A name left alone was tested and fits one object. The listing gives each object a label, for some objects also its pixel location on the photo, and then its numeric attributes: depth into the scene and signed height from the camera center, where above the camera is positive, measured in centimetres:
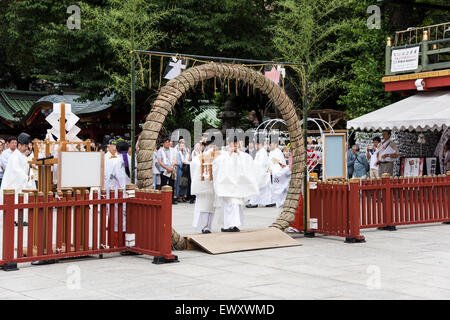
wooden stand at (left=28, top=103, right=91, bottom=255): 920 +25
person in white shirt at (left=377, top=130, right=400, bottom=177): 1633 +63
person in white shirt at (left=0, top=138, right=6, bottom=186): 1754 +99
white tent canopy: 1592 +172
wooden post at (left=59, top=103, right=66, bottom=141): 952 +86
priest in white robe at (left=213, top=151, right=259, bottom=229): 1038 -10
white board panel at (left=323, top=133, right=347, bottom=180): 1171 +43
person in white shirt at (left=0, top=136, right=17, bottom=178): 1552 +57
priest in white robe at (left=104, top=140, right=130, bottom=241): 1152 +14
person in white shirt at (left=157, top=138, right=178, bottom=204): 1800 +47
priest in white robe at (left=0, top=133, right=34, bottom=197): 1289 +18
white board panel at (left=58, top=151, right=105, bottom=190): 875 +15
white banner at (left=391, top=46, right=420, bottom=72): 1852 +363
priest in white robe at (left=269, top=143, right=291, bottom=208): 1669 +12
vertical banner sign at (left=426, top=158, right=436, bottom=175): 1842 +37
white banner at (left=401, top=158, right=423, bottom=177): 1850 +32
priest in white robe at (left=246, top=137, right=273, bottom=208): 1737 -38
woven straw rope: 927 +104
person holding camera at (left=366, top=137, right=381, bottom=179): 1705 +44
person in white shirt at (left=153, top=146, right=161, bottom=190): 1783 +17
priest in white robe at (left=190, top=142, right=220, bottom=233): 1062 -14
